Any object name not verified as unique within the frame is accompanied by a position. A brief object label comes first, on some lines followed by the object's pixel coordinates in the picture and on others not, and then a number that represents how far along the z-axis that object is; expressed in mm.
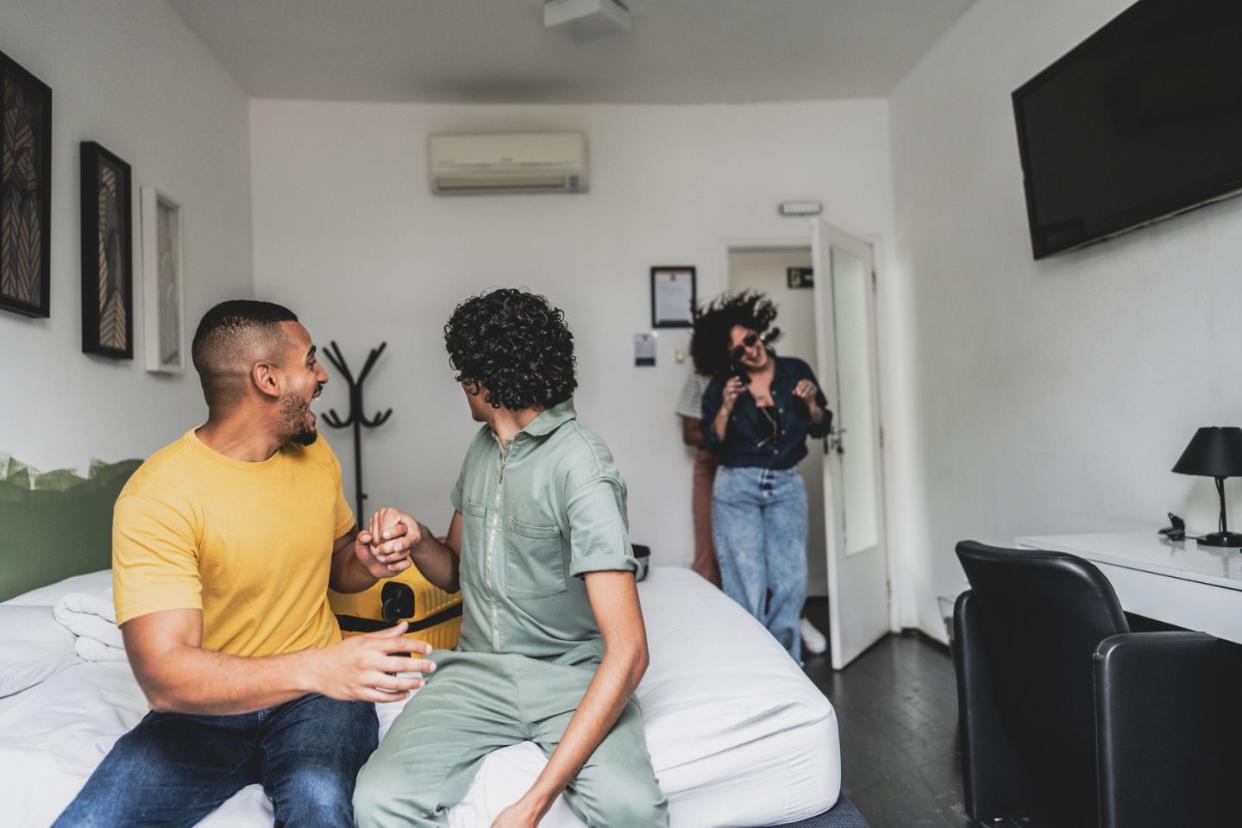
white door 3475
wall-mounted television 1952
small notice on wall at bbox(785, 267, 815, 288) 4867
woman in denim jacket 3156
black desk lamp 1887
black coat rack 3947
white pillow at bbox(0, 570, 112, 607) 1932
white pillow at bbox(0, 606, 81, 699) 1598
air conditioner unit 3861
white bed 1317
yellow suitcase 1812
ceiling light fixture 3098
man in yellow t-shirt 1126
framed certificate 4117
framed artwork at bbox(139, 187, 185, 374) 2832
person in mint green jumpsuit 1238
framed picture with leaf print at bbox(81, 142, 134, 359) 2449
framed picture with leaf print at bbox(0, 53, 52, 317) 2053
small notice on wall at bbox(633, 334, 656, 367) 4133
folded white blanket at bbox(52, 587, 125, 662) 1783
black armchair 1463
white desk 1594
